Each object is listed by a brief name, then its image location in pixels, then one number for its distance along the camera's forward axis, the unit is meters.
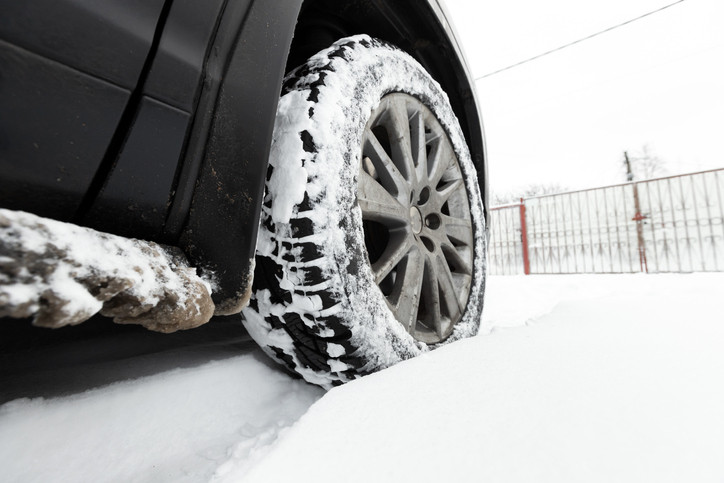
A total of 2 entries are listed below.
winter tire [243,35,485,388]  0.78
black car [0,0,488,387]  0.44
